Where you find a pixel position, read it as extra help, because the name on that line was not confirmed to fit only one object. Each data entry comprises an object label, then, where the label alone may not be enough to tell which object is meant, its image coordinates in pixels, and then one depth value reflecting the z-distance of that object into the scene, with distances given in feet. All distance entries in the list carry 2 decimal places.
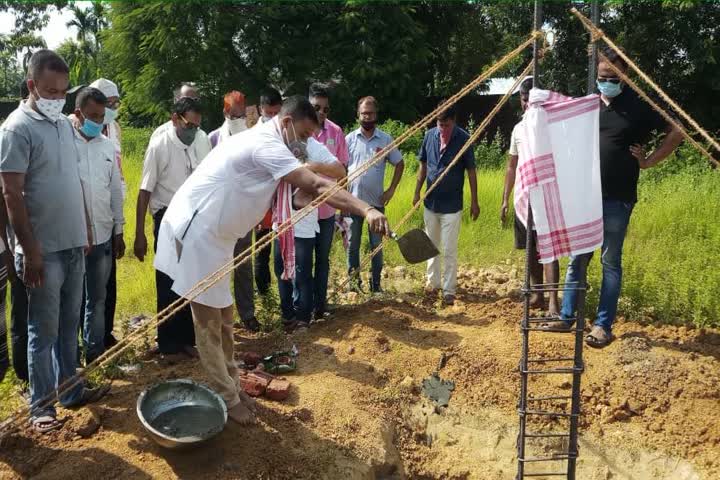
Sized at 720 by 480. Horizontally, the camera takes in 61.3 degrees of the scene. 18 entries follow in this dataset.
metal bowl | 10.79
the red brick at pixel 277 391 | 12.72
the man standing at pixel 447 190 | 18.13
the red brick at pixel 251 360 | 14.30
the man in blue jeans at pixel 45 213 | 9.89
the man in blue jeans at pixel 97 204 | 12.94
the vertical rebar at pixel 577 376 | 11.41
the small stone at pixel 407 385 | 14.57
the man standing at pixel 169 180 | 14.42
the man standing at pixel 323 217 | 16.99
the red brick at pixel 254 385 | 12.78
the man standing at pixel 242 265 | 16.24
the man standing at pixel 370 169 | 18.65
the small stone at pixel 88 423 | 10.78
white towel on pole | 10.52
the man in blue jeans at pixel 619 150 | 14.05
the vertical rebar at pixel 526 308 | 10.54
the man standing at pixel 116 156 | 14.51
